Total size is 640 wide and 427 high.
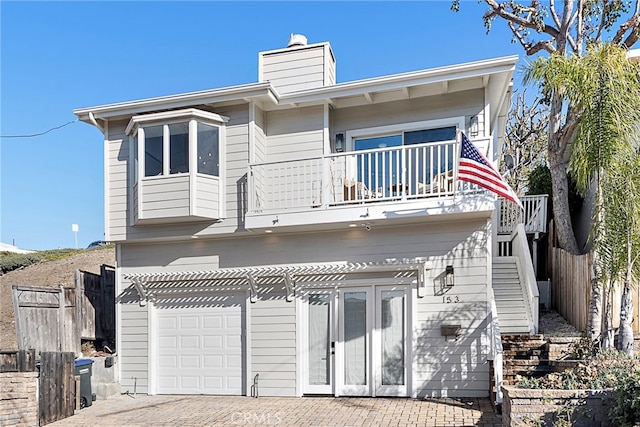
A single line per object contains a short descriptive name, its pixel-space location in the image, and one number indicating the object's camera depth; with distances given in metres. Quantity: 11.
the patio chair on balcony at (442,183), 9.05
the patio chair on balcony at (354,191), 9.69
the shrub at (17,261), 21.32
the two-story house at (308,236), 9.27
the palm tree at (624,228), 7.22
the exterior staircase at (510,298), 9.65
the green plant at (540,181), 14.35
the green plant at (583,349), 7.48
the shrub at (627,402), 5.21
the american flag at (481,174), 8.08
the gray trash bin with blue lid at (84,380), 9.38
